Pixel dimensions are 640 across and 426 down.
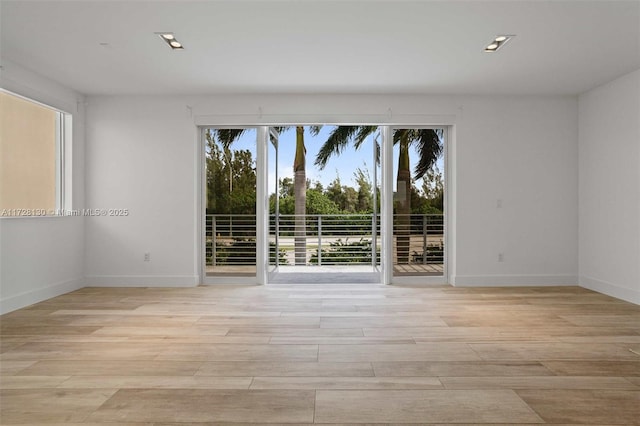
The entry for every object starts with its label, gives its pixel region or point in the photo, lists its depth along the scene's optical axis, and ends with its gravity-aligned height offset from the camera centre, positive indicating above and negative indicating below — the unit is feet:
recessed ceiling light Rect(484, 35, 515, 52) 10.94 +4.65
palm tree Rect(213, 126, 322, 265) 25.82 +2.31
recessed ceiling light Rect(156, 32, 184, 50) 10.80 +4.69
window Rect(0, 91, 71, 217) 12.96 +1.92
